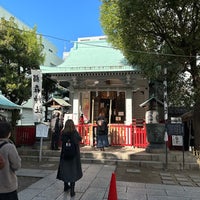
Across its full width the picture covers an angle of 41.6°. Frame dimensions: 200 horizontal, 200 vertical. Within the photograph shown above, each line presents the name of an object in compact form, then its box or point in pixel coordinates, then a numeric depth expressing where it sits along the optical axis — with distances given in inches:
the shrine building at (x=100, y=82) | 543.2
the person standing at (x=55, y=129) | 465.1
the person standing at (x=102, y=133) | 458.6
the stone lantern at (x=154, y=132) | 444.1
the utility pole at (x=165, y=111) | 393.0
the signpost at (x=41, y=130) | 434.0
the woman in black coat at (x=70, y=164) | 235.6
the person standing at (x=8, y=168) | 138.4
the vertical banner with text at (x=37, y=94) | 431.2
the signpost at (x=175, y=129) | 402.3
